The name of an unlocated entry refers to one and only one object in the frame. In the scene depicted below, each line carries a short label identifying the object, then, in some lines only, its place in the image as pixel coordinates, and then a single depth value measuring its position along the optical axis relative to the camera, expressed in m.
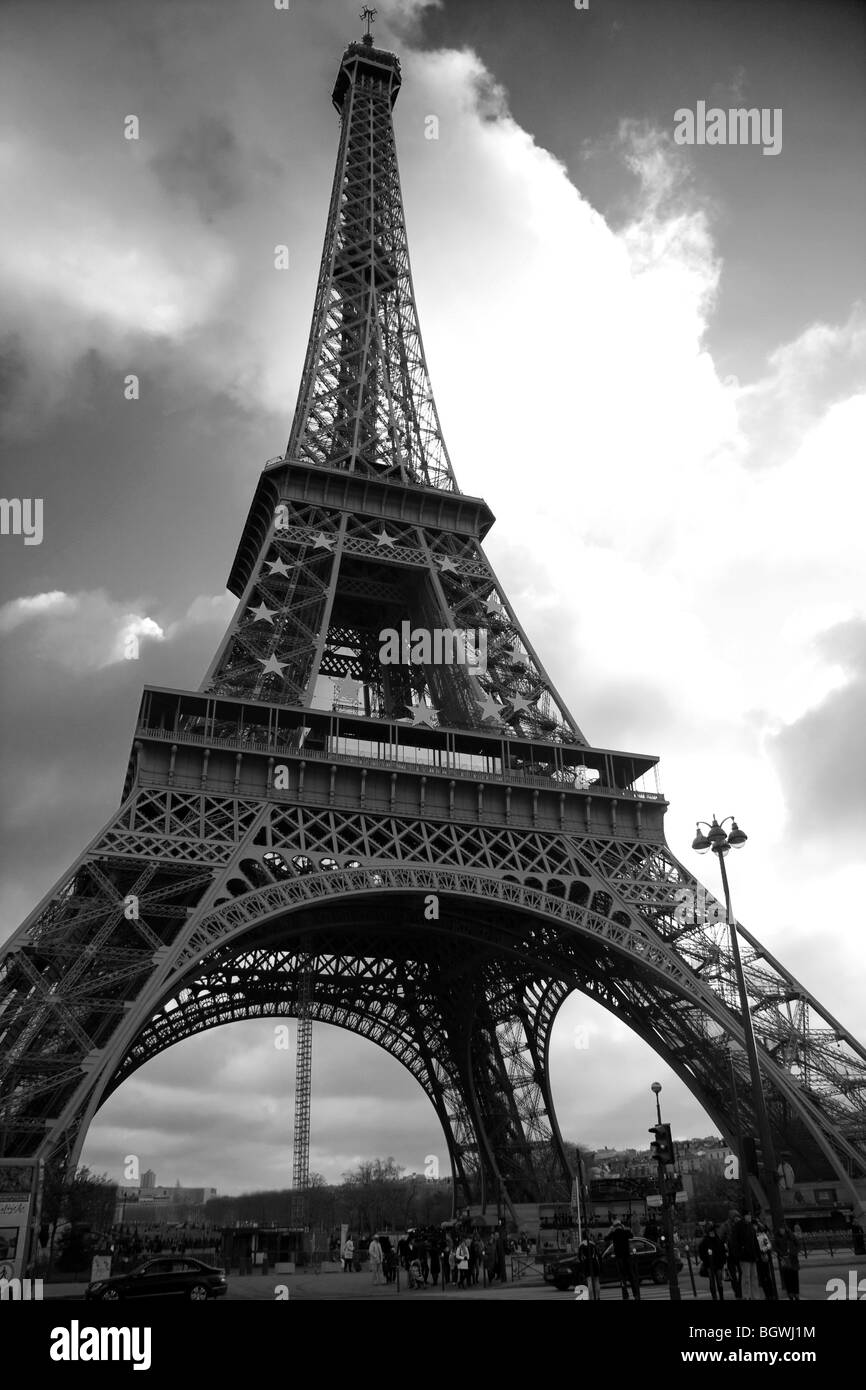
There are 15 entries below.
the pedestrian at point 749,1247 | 17.61
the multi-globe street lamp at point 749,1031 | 20.89
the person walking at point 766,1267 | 16.59
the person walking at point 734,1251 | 17.34
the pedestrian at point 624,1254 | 18.63
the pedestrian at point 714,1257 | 18.23
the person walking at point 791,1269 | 16.28
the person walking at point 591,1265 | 20.38
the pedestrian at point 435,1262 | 28.02
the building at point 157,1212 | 179.50
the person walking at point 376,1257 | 28.14
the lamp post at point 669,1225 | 17.96
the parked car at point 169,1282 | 21.58
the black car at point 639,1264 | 24.55
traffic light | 20.89
